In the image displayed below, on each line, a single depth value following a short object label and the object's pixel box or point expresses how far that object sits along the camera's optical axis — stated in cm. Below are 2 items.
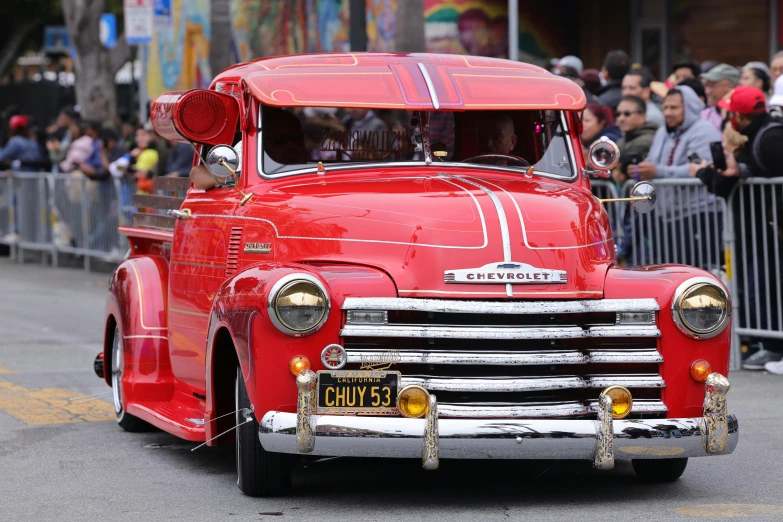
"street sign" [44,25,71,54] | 5094
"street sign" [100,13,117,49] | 4131
